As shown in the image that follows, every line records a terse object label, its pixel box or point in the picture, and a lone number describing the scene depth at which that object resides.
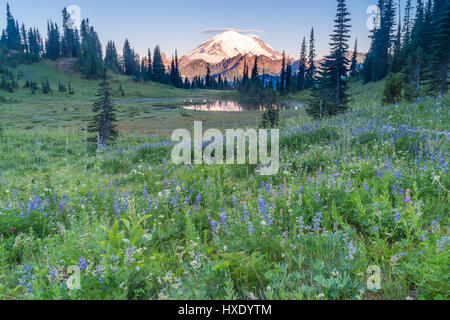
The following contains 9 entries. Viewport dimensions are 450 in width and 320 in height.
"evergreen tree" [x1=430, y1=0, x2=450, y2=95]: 27.10
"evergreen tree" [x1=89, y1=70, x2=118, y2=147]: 22.11
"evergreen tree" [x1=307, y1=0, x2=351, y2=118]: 30.31
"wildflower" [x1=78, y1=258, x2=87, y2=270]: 2.46
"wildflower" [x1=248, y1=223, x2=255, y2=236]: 3.13
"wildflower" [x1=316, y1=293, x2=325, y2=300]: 2.02
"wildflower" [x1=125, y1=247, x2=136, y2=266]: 2.63
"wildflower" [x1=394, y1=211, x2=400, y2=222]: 2.89
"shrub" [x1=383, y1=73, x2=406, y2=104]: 24.23
